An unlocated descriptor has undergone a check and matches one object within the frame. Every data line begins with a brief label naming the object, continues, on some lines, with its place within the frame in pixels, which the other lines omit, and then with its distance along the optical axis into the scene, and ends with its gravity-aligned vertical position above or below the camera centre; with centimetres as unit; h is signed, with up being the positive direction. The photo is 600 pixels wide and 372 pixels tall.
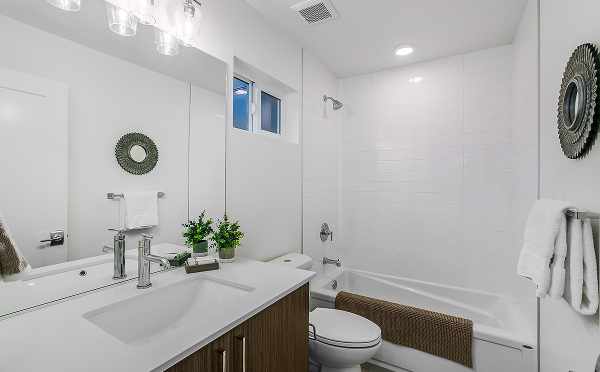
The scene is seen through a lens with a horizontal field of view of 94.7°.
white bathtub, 162 -96
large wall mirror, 86 +17
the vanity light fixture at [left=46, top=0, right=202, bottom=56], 108 +70
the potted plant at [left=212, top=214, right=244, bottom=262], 148 -29
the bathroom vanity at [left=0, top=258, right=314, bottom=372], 67 -42
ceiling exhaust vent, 173 +115
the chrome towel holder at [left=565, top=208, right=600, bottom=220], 82 -8
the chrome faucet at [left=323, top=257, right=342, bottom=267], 256 -69
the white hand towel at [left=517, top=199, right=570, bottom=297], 93 -19
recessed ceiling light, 228 +115
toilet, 153 -87
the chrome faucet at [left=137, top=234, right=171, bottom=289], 111 -31
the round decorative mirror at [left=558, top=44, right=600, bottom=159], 84 +29
